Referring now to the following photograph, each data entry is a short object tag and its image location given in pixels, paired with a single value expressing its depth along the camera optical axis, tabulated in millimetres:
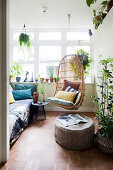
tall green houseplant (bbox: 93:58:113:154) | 1578
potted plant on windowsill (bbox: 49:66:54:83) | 3686
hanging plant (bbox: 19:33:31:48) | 3391
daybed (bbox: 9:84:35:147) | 1888
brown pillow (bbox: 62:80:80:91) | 3027
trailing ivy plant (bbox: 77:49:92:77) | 3375
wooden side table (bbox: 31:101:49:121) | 2861
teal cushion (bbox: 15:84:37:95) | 3531
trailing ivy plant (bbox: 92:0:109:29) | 1637
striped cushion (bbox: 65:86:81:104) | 2478
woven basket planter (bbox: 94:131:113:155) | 1599
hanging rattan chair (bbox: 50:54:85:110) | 3205
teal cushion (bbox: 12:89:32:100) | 3243
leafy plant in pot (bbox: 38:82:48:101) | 3117
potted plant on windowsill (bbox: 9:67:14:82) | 3730
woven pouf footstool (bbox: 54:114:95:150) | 1696
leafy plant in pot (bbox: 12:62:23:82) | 3748
